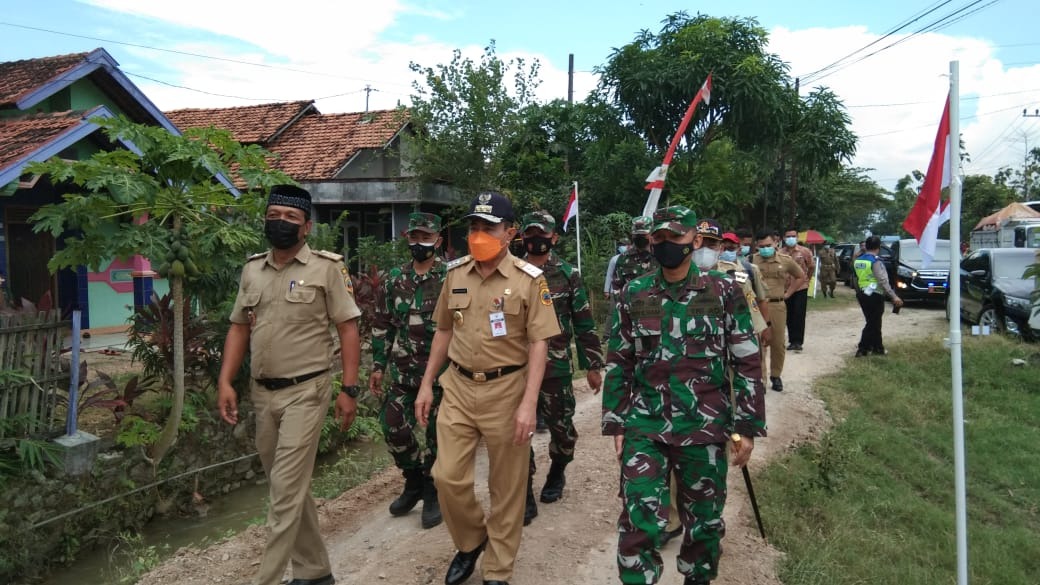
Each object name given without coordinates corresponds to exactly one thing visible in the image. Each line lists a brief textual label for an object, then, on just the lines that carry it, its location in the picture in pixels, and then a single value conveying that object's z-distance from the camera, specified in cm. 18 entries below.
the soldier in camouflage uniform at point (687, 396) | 300
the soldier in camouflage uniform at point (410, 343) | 433
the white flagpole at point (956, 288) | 377
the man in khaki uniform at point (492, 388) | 329
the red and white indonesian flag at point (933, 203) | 416
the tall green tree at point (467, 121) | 1559
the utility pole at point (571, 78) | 2348
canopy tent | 2014
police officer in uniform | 950
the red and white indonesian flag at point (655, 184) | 762
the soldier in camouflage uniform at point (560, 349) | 450
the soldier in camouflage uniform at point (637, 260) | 591
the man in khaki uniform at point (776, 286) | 812
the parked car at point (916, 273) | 1617
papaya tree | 491
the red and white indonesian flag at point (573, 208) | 1128
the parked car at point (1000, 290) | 1103
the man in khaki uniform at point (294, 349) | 336
